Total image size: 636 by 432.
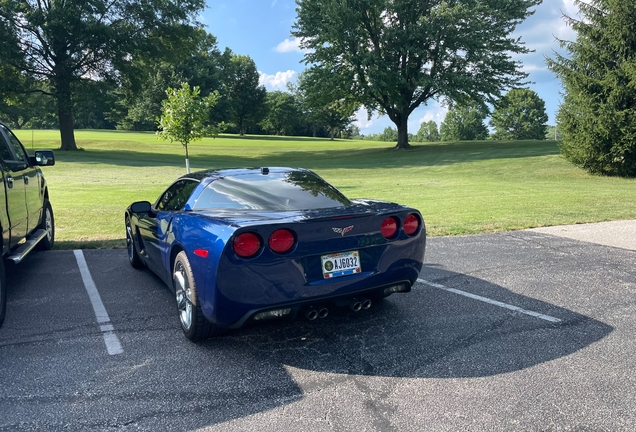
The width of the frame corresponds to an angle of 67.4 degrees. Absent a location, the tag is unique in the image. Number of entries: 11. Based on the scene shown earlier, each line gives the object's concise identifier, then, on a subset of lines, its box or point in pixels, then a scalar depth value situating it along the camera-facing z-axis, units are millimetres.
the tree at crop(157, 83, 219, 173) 22219
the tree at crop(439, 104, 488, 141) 106500
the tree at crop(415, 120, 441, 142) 151950
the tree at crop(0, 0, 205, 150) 33156
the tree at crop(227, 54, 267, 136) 81562
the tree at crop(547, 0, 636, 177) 22125
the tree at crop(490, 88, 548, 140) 92625
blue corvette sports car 3408
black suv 4699
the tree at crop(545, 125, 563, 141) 119550
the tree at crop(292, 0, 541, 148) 35656
